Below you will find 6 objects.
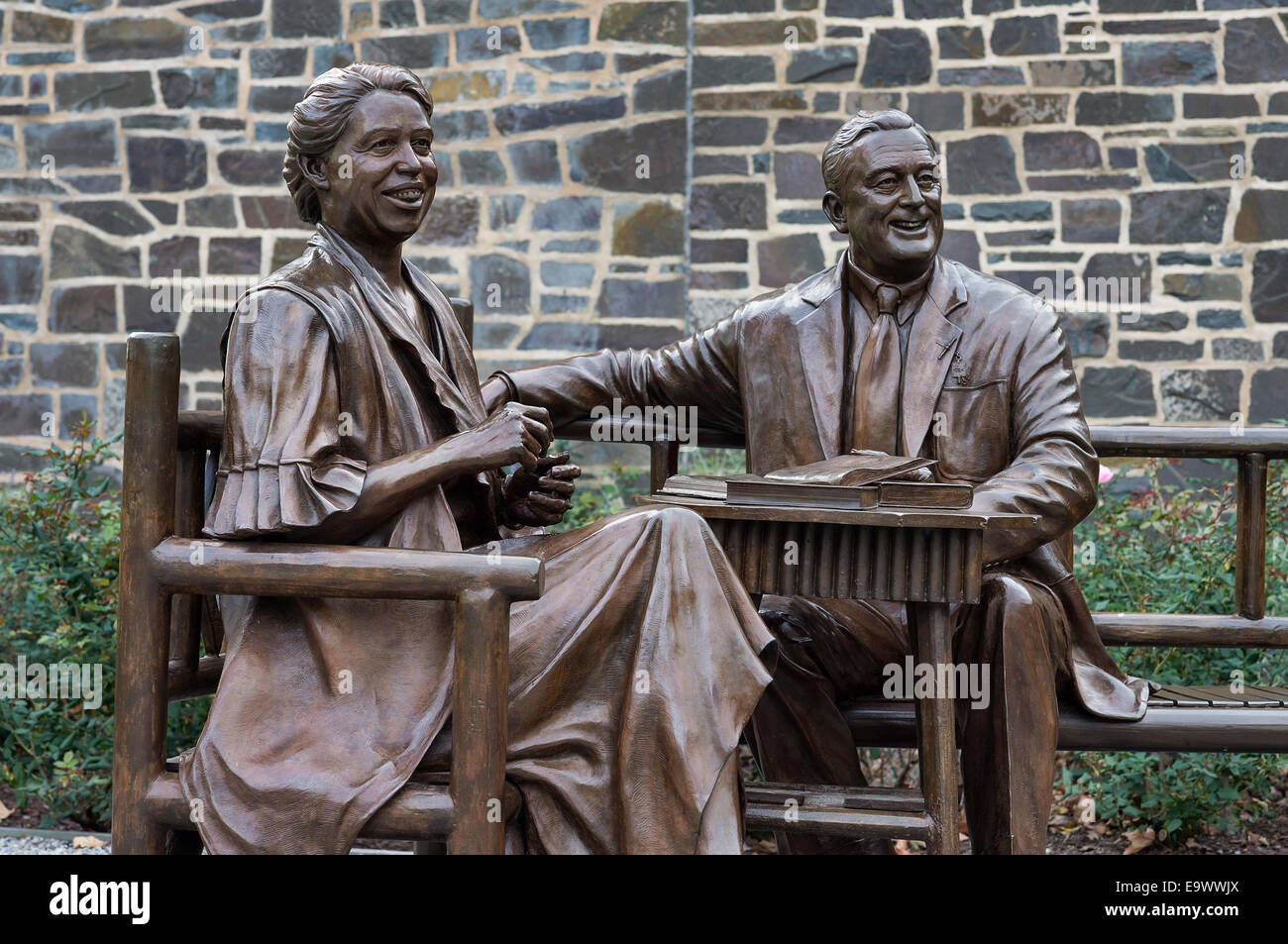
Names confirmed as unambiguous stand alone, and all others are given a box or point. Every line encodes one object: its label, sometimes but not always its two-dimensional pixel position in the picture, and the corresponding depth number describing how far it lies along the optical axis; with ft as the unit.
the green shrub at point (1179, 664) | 15.28
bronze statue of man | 11.63
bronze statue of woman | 9.54
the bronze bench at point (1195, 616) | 12.21
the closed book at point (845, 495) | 10.48
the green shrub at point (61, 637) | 15.94
